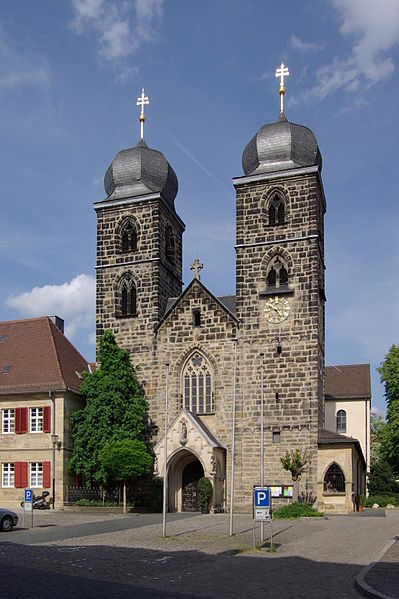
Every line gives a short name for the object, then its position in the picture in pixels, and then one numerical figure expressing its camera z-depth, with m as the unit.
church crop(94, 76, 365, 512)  37.25
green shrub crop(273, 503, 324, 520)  32.37
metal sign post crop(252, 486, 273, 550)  19.61
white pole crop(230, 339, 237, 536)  23.88
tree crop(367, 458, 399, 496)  50.62
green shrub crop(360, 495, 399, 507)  45.92
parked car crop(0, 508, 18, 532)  24.97
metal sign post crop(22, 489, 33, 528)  26.75
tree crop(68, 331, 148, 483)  37.47
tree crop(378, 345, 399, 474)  47.34
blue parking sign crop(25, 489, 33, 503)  26.86
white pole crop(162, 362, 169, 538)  23.20
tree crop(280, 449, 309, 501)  35.25
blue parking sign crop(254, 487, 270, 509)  19.78
